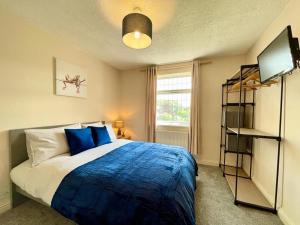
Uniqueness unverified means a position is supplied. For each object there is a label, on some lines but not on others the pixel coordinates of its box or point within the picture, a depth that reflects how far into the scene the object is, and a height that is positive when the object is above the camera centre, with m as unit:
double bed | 1.10 -0.71
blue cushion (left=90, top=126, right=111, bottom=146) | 2.45 -0.48
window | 3.55 +0.28
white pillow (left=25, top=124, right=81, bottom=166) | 1.73 -0.47
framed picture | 2.36 +0.51
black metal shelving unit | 1.77 -0.61
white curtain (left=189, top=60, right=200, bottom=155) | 3.18 -0.01
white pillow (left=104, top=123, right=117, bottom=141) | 2.90 -0.50
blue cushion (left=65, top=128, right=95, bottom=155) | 2.02 -0.47
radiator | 3.39 -0.68
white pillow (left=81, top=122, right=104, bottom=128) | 2.70 -0.31
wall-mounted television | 1.21 +0.55
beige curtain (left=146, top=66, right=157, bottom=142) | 3.57 +0.22
